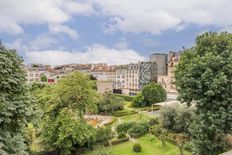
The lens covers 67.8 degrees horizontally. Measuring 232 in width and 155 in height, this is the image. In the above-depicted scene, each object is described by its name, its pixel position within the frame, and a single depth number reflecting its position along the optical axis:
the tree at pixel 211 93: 11.27
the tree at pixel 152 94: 38.72
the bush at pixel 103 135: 20.49
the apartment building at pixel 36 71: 73.72
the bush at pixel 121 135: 22.15
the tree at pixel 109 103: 35.00
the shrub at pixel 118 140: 21.26
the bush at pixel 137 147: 19.09
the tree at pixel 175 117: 21.19
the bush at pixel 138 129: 22.67
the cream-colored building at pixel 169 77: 50.14
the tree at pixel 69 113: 18.64
